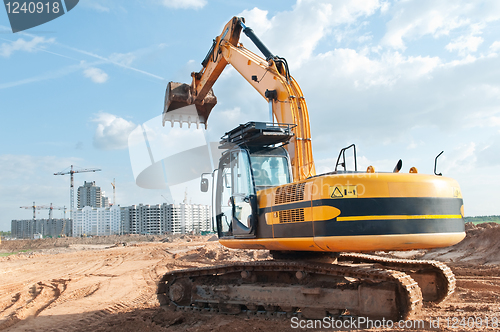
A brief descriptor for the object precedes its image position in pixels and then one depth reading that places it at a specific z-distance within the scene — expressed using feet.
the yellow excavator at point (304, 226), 15.29
